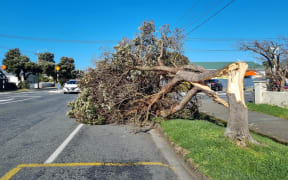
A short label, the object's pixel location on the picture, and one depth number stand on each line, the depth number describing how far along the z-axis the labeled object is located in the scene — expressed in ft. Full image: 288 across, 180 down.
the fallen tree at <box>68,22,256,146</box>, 24.93
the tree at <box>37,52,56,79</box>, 189.57
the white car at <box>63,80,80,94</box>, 80.79
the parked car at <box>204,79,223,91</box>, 95.47
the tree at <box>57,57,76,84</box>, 203.62
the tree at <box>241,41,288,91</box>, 38.70
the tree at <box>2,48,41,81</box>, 142.72
